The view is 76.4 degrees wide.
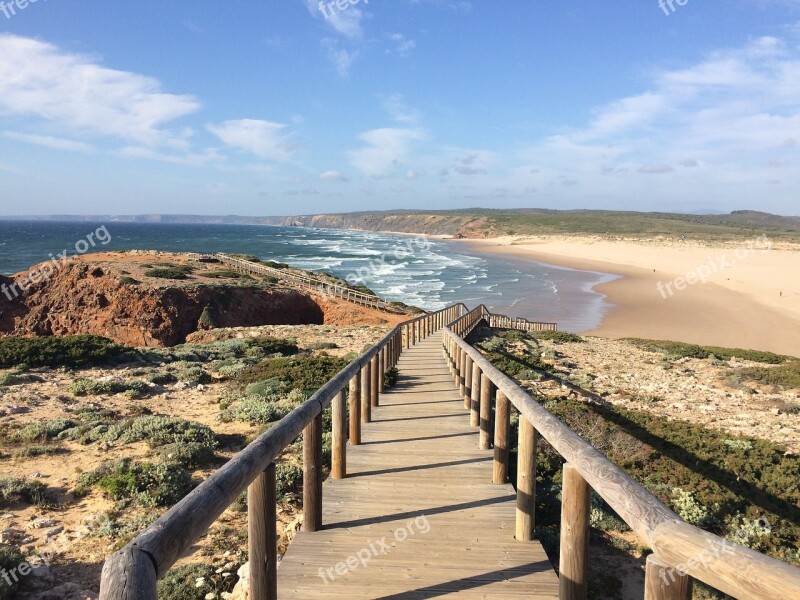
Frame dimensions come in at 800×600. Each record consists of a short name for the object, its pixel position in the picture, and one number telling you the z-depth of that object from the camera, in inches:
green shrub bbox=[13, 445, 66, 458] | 255.0
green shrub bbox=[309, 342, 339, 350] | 627.0
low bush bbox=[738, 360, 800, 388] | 522.9
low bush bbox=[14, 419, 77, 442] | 279.7
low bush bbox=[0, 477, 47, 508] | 209.9
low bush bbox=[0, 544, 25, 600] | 161.2
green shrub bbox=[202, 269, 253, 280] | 1232.2
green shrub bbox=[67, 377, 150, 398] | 377.1
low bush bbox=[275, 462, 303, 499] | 219.4
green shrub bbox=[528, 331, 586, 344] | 773.3
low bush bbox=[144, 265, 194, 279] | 1103.6
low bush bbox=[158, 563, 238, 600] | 151.9
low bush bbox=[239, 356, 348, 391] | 407.8
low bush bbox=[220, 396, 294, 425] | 321.7
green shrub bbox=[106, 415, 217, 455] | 271.7
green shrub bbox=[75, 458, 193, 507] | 214.1
